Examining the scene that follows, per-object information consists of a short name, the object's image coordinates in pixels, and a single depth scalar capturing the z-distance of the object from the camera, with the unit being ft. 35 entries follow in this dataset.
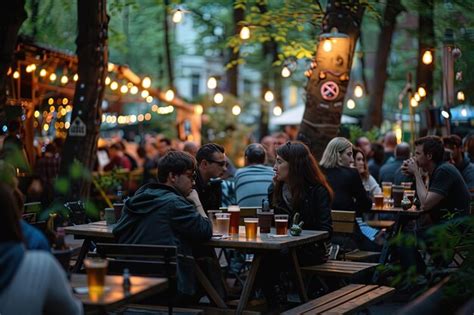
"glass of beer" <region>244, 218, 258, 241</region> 27.71
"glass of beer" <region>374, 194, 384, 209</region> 39.63
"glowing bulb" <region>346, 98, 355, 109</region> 81.93
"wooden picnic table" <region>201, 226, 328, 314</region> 26.71
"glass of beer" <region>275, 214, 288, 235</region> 28.43
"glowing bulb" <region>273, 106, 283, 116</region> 93.76
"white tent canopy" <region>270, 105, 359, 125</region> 96.02
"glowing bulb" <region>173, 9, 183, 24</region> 56.03
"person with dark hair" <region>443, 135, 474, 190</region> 44.62
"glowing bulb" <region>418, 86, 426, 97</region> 71.36
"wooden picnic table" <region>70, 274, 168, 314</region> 17.60
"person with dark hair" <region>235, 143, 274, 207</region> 39.58
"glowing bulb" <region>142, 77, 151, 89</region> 87.56
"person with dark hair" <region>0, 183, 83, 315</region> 15.76
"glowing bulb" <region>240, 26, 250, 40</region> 55.68
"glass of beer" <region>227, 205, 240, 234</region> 28.99
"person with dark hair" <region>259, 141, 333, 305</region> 30.27
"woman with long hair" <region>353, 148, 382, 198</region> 42.65
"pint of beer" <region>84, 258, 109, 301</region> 18.25
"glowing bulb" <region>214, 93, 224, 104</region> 85.10
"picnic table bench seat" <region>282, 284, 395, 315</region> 25.62
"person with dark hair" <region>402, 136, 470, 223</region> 34.96
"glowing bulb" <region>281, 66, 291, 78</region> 64.01
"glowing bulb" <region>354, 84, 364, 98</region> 75.13
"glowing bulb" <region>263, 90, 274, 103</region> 79.80
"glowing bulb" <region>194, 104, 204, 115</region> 111.14
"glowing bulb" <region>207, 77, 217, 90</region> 77.46
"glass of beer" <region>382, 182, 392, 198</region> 42.11
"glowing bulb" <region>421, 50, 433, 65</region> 62.28
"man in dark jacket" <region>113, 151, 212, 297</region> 25.82
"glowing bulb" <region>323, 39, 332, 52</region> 47.81
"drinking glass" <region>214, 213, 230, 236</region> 28.14
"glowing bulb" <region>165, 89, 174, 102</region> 98.35
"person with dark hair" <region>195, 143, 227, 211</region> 32.19
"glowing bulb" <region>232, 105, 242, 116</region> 97.88
